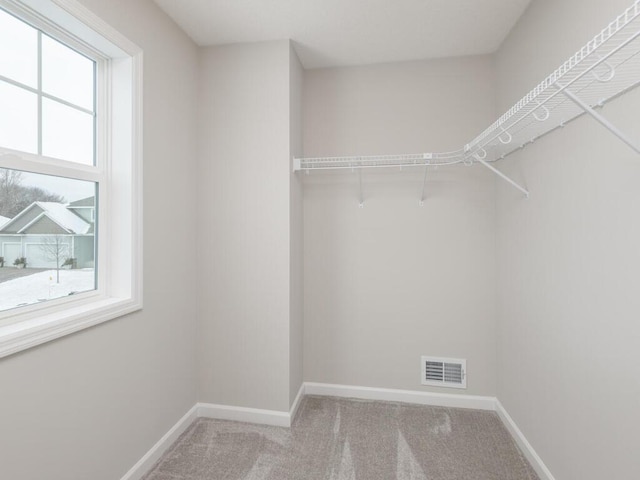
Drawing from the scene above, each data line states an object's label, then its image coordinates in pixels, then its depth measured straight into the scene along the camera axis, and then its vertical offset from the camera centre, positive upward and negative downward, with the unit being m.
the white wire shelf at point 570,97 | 0.95 +0.54
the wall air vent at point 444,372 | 2.40 -0.95
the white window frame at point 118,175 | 1.65 +0.33
